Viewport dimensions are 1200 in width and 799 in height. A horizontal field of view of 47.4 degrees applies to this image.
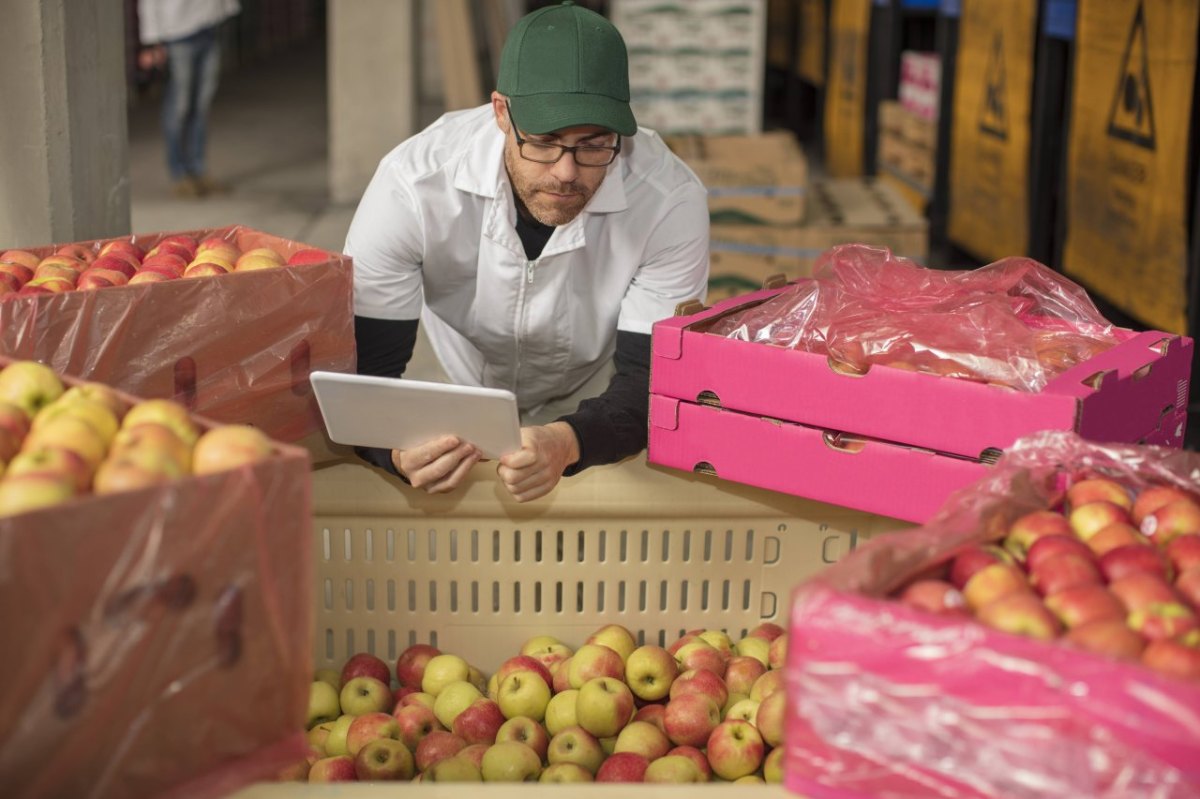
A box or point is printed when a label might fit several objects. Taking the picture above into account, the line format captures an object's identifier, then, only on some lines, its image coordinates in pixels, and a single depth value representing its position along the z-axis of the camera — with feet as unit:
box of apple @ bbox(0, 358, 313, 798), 4.22
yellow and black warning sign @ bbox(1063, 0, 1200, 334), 15.42
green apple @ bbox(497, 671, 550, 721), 7.68
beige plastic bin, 7.77
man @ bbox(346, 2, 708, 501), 7.45
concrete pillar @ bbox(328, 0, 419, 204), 30.07
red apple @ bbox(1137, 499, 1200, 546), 5.23
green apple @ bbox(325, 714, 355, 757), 7.70
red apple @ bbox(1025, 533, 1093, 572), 4.94
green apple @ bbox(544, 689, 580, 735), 7.70
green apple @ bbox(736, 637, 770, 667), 8.02
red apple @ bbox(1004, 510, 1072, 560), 5.16
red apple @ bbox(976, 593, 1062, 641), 4.38
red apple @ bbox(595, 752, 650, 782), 6.95
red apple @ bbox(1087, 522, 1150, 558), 5.07
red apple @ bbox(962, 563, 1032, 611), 4.65
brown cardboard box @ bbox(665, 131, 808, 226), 18.07
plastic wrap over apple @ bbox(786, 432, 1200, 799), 3.99
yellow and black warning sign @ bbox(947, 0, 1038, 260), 21.85
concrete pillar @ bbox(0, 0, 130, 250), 10.15
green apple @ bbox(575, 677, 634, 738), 7.50
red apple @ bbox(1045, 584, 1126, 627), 4.48
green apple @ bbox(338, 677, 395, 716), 7.88
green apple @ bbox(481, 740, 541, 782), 7.04
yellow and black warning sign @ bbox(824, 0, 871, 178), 32.55
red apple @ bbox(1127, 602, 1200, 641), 4.35
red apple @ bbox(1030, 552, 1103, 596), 4.74
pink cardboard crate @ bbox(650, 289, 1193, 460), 6.42
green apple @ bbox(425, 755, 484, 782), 6.97
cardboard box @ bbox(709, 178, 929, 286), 17.85
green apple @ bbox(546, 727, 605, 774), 7.25
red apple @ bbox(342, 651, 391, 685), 8.09
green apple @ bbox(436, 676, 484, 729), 7.74
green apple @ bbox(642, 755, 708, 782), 6.96
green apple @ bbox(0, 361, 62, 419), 5.22
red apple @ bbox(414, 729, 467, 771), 7.34
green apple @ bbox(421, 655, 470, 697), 7.94
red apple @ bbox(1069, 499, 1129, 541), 5.32
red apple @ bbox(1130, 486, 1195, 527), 5.41
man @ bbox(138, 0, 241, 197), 27.12
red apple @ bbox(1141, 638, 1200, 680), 4.09
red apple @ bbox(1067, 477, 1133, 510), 5.54
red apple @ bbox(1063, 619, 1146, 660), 4.25
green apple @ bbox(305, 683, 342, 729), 7.93
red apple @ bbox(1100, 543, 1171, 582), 4.82
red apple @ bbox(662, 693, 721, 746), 7.43
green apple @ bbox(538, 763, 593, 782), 6.84
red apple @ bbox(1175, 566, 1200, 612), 4.69
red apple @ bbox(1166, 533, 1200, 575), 4.93
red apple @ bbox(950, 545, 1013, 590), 4.88
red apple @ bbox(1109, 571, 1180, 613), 4.55
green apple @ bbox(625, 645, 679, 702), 7.80
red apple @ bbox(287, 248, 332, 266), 7.57
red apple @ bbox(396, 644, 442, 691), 8.04
